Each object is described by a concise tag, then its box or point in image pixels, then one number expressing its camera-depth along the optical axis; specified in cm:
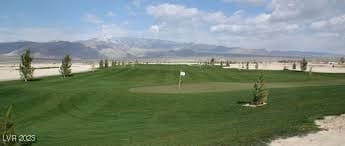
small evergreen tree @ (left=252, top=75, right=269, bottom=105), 3216
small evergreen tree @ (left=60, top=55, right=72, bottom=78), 8038
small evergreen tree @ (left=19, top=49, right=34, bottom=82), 6941
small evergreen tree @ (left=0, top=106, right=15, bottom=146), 1465
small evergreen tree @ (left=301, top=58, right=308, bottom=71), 9631
